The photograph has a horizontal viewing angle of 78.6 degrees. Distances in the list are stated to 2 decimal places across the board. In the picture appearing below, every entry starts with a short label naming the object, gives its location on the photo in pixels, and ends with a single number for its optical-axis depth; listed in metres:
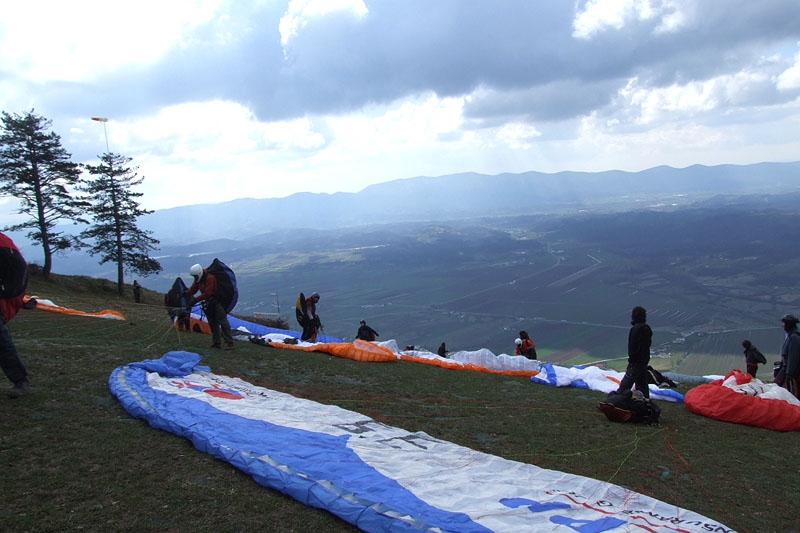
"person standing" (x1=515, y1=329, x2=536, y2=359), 13.56
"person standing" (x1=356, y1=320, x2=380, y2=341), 15.28
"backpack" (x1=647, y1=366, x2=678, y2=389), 10.21
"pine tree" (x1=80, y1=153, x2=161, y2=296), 30.48
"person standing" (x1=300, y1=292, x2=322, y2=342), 14.84
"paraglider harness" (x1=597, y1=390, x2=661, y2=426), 7.36
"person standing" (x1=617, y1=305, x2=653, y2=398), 7.73
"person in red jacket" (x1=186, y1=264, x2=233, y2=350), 10.39
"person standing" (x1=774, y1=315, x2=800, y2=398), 8.70
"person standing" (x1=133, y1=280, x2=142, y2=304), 25.87
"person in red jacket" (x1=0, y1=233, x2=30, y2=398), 5.62
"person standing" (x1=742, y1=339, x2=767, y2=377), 11.47
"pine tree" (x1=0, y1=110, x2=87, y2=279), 27.50
